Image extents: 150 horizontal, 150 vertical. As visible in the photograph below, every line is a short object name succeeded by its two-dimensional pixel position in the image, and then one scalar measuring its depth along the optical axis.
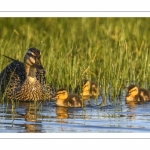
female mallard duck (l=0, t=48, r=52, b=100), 11.39
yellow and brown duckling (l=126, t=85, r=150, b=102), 11.24
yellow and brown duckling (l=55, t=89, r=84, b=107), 10.92
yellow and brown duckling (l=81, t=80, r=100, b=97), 11.51
